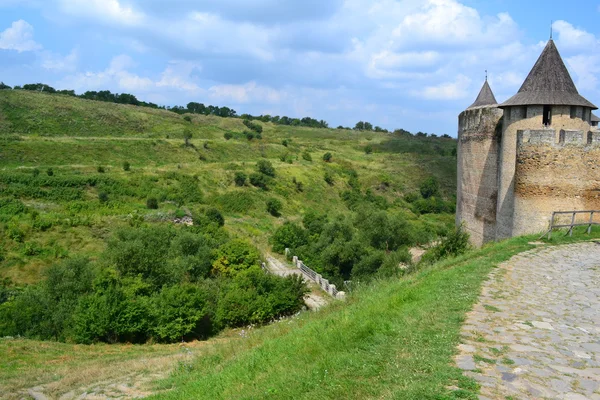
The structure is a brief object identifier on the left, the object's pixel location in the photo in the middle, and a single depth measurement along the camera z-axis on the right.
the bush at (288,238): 36.59
